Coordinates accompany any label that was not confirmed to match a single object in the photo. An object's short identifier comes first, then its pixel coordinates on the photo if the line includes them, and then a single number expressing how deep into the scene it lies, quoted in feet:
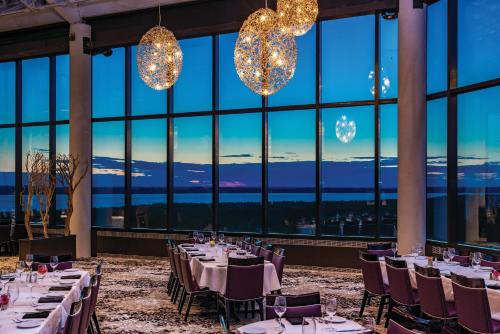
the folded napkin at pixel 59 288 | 17.87
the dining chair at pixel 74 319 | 12.94
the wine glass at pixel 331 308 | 12.08
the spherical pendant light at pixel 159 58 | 28.07
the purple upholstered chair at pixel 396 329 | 10.17
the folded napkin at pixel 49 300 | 15.83
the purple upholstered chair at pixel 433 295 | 18.04
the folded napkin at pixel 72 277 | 20.21
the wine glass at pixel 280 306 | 11.60
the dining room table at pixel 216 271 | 23.11
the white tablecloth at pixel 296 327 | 11.80
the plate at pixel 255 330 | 11.46
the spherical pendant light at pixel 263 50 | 23.03
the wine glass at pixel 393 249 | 26.42
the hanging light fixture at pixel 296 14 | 21.95
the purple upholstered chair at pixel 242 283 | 21.77
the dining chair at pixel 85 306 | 14.56
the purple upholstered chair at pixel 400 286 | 20.31
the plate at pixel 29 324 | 12.79
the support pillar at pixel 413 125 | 33.09
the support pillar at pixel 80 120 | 44.86
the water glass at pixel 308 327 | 10.23
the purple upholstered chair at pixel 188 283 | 23.38
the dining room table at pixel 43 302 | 13.03
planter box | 38.65
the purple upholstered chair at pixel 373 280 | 22.64
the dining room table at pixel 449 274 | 16.79
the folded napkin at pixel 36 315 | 13.79
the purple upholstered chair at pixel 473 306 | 15.65
